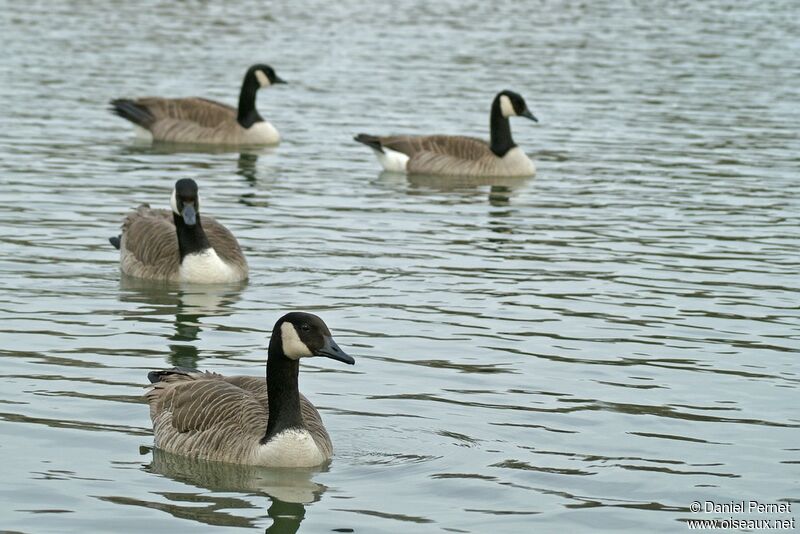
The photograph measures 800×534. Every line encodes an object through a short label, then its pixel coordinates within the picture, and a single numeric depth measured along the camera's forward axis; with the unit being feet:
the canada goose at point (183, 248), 56.90
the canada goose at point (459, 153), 84.43
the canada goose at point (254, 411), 36.50
